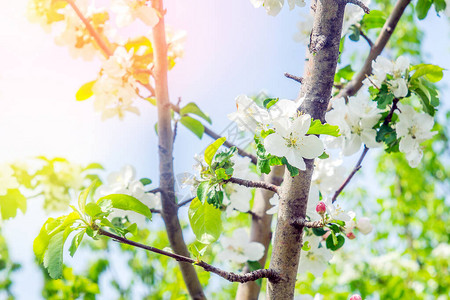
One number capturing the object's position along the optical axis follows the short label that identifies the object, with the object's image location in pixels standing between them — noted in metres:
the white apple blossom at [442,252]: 3.23
